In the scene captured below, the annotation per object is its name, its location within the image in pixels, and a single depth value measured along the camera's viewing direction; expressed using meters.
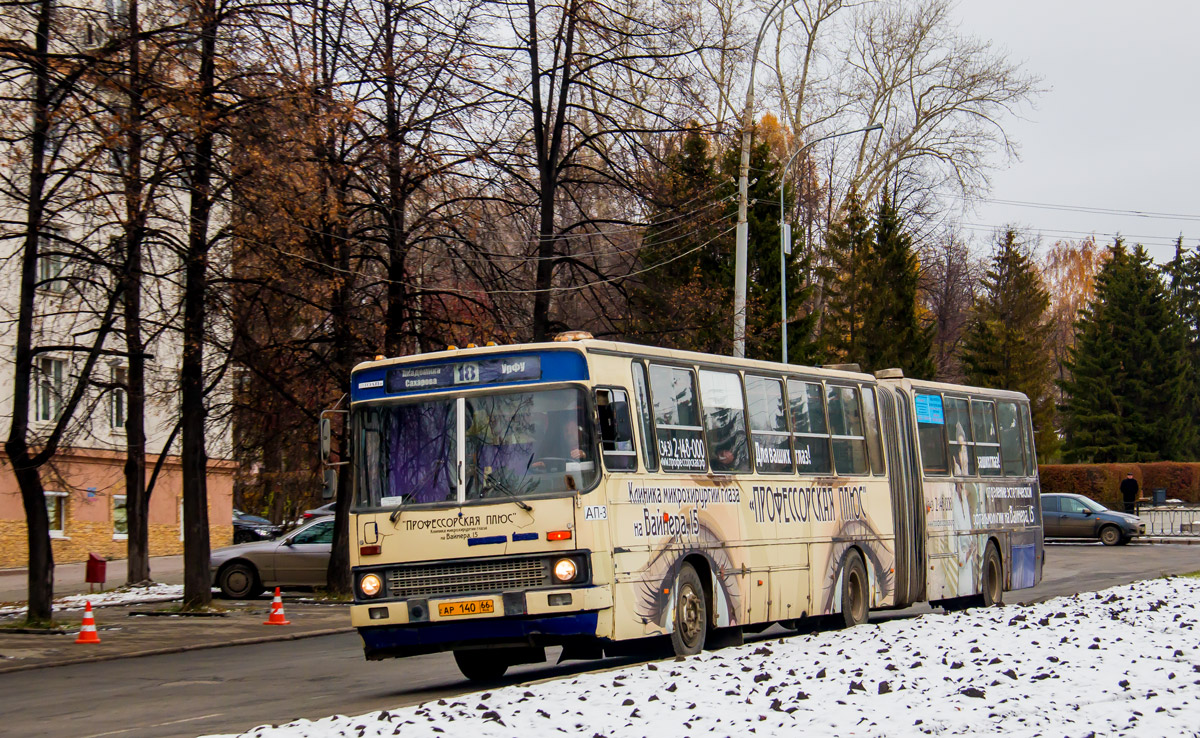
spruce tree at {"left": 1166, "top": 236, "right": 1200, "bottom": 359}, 87.06
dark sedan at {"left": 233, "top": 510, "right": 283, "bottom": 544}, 57.95
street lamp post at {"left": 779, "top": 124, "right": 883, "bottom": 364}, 37.28
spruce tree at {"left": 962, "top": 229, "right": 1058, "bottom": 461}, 67.88
